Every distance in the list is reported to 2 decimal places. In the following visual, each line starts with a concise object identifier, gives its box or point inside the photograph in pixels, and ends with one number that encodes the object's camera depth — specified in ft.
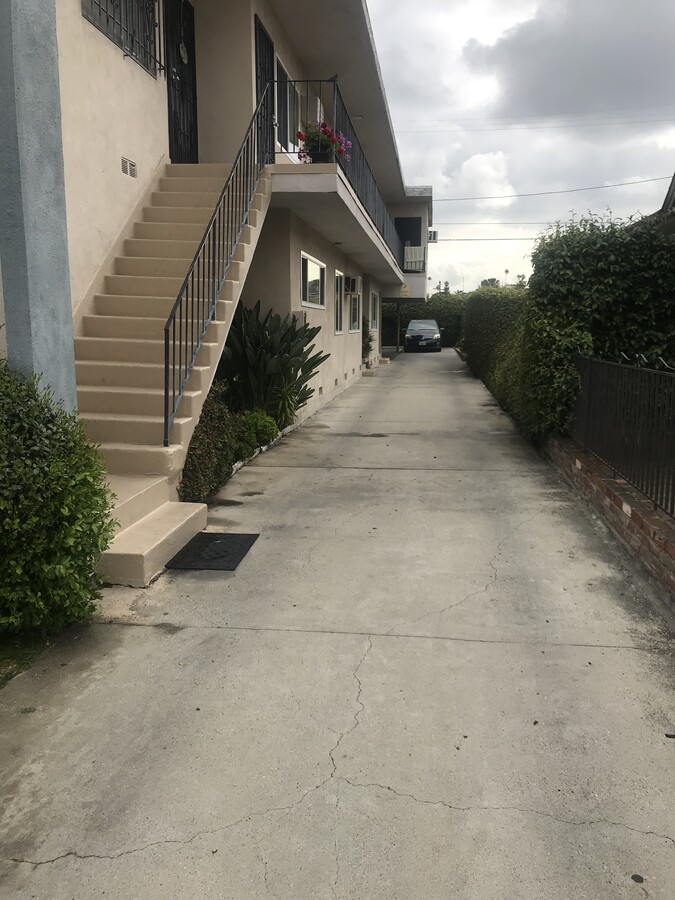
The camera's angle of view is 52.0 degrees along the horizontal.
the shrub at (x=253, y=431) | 26.01
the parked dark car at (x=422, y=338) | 115.34
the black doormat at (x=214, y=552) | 15.75
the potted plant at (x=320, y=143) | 31.53
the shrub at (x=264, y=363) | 28.66
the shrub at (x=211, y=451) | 19.75
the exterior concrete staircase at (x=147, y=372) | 15.94
